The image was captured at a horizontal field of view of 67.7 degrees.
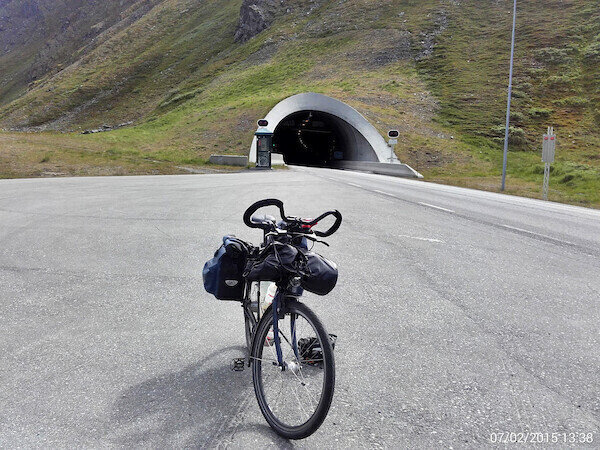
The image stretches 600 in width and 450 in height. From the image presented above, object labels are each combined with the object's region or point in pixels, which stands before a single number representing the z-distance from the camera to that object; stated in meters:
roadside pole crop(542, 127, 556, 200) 20.77
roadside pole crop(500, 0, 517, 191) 23.97
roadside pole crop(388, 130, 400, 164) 35.78
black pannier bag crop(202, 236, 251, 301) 3.24
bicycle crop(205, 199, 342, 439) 2.72
